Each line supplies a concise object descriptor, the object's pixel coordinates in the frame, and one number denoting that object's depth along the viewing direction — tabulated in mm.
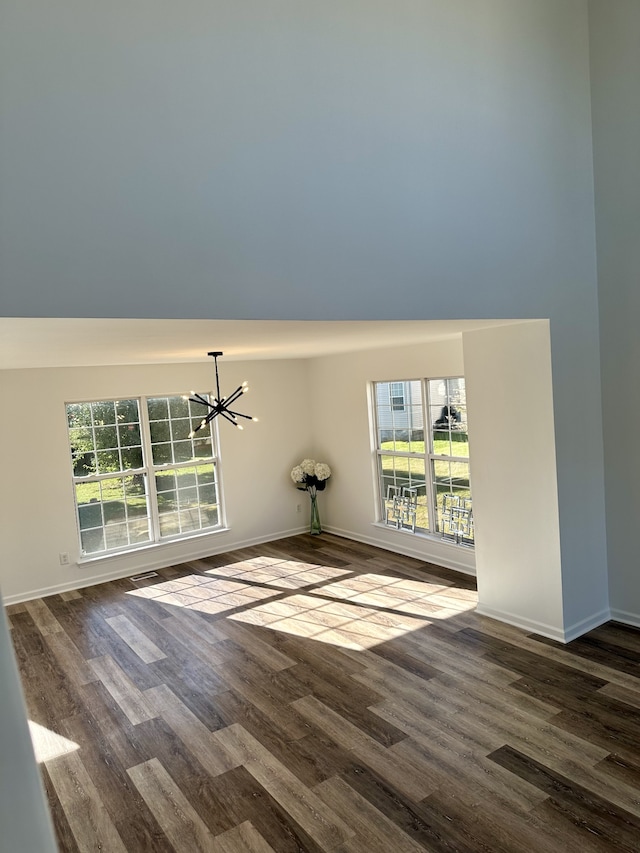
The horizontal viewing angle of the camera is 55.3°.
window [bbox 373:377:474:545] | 6078
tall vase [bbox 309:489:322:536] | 7914
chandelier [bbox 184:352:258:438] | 6663
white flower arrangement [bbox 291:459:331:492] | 7727
